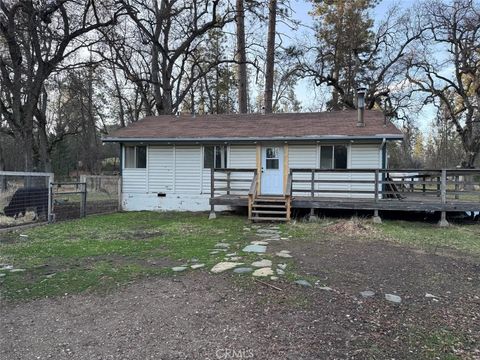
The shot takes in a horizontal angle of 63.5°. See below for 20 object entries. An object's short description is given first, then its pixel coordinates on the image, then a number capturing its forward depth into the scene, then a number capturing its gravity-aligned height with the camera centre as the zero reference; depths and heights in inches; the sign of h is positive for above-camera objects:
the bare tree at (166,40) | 736.3 +279.0
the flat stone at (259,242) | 285.4 -50.7
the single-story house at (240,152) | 467.5 +28.6
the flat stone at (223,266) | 206.1 -50.7
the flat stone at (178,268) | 209.8 -52.0
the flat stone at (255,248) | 256.8 -50.3
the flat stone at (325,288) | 176.7 -52.0
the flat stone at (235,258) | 230.5 -50.4
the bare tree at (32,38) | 553.3 +206.6
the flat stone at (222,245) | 270.4 -50.9
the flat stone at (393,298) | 164.4 -53.1
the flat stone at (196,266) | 213.6 -51.4
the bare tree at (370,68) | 924.0 +261.2
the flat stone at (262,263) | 215.2 -50.3
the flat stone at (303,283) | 181.5 -51.4
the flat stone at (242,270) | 201.2 -50.6
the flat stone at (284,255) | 240.8 -50.6
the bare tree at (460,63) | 866.1 +264.6
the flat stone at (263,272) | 197.2 -50.5
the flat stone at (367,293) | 170.1 -52.6
